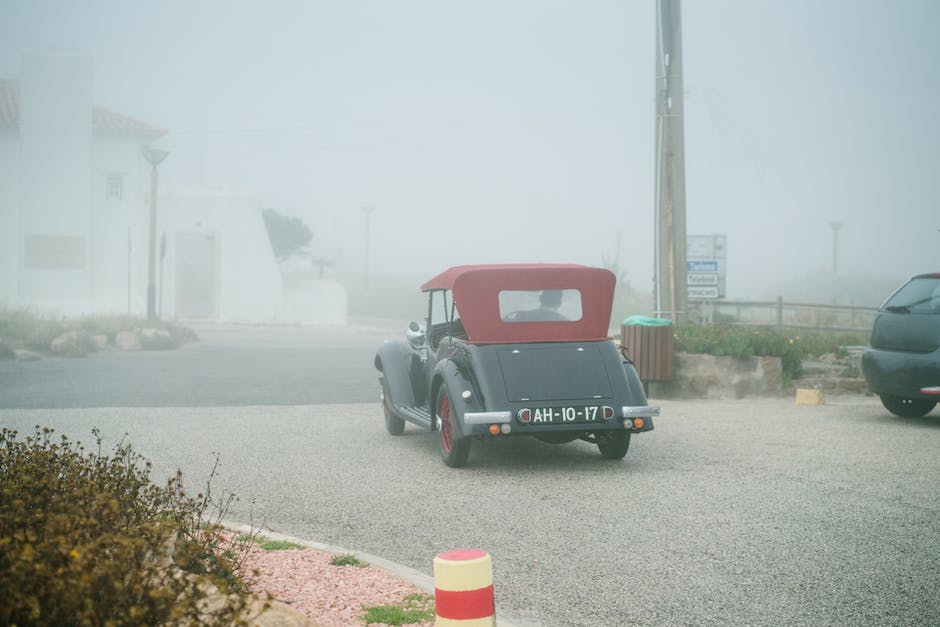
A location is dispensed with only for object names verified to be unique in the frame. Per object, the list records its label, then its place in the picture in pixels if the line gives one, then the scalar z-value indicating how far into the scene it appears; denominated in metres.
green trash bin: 13.80
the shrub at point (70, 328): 24.91
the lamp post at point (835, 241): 43.11
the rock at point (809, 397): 13.52
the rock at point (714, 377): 14.16
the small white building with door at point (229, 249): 41.88
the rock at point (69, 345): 24.22
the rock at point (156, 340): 27.34
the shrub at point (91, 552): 2.84
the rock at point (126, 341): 27.08
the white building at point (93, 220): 33.75
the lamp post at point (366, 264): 68.69
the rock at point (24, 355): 22.48
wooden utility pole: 15.60
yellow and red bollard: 3.69
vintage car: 8.12
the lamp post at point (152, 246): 29.79
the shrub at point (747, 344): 14.22
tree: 69.50
